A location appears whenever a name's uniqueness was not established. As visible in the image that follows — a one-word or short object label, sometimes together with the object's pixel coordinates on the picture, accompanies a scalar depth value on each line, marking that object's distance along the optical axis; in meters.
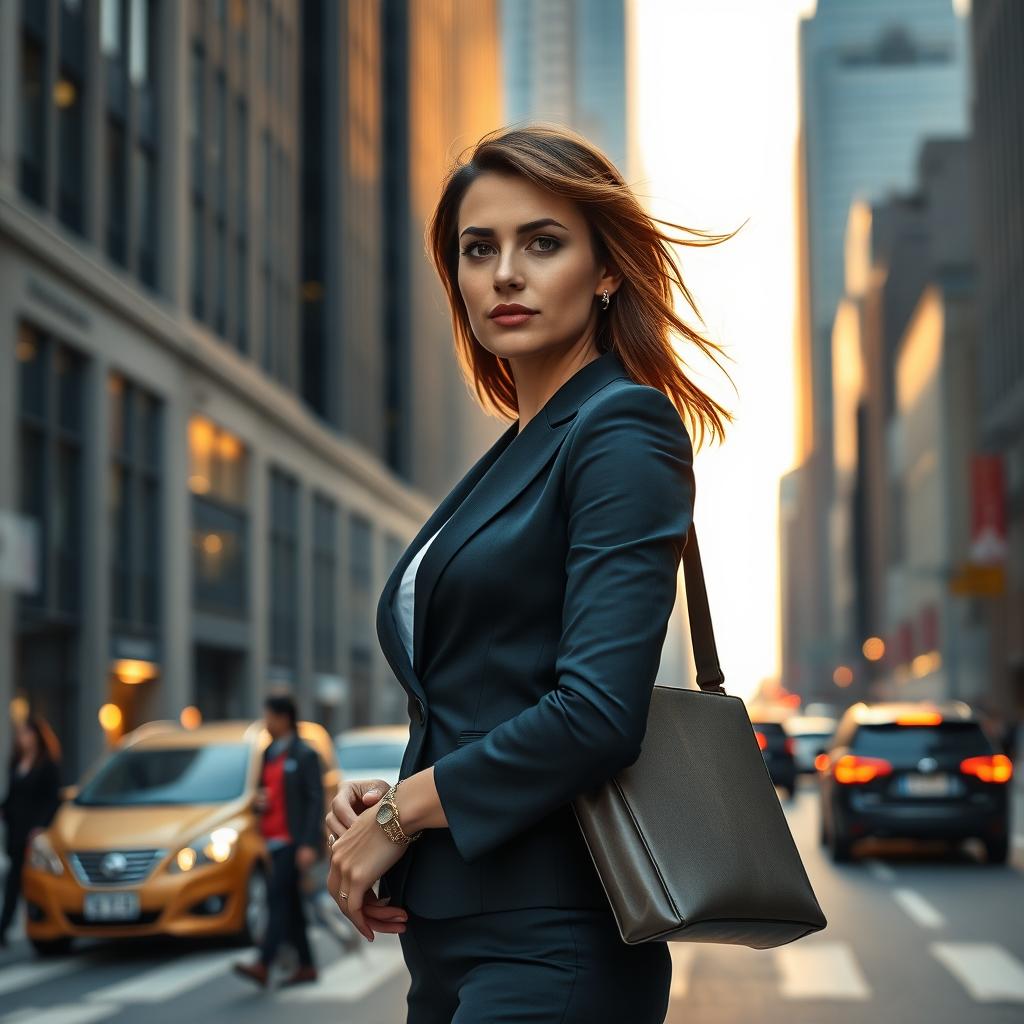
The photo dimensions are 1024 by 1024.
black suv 18.47
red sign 68.50
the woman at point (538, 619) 2.08
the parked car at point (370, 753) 19.53
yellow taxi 12.66
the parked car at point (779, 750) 31.78
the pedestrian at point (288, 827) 11.01
